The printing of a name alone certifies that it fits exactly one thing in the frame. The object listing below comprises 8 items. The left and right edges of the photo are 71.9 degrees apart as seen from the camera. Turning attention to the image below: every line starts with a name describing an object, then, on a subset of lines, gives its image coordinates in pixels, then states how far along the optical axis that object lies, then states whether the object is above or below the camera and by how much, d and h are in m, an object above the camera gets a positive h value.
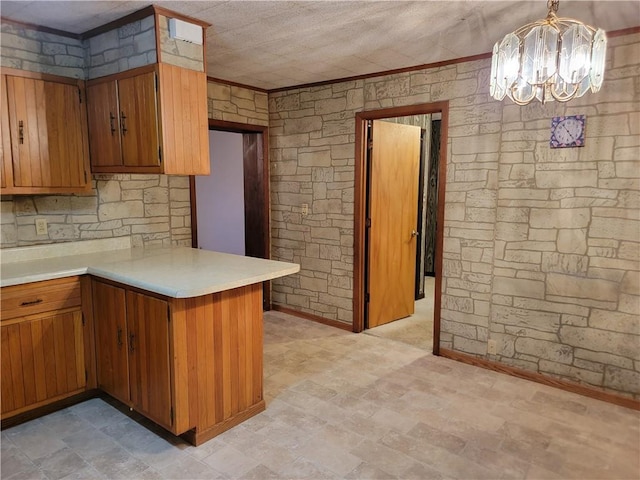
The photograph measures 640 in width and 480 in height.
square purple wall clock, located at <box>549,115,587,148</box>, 2.92 +0.37
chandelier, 1.79 +0.53
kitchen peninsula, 2.38 -0.88
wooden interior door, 4.31 -0.35
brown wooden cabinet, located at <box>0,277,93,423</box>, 2.53 -0.97
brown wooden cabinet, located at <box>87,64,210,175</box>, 2.68 +0.41
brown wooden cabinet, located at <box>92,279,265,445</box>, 2.36 -0.98
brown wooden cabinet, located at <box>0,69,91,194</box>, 2.74 +0.32
